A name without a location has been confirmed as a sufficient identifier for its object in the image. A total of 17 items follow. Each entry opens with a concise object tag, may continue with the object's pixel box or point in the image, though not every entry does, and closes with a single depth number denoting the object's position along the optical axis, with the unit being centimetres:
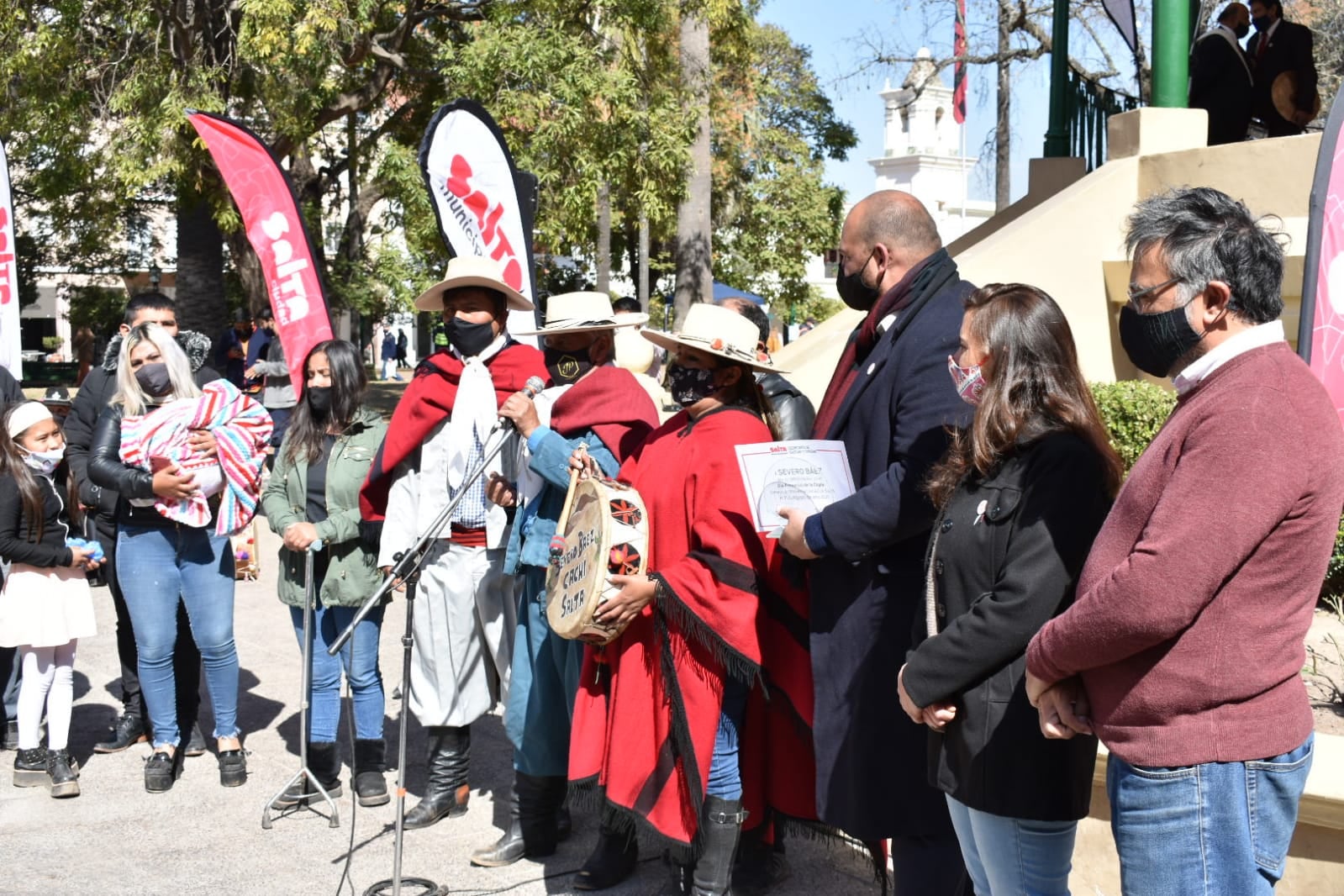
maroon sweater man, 250
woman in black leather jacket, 587
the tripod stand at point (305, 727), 546
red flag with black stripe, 1931
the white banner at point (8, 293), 979
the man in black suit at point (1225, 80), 1008
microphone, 477
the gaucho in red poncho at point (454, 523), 535
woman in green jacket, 566
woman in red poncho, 425
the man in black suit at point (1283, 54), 988
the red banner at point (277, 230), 1008
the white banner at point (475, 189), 907
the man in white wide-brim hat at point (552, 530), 500
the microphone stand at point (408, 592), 428
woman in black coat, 304
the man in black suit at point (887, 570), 377
